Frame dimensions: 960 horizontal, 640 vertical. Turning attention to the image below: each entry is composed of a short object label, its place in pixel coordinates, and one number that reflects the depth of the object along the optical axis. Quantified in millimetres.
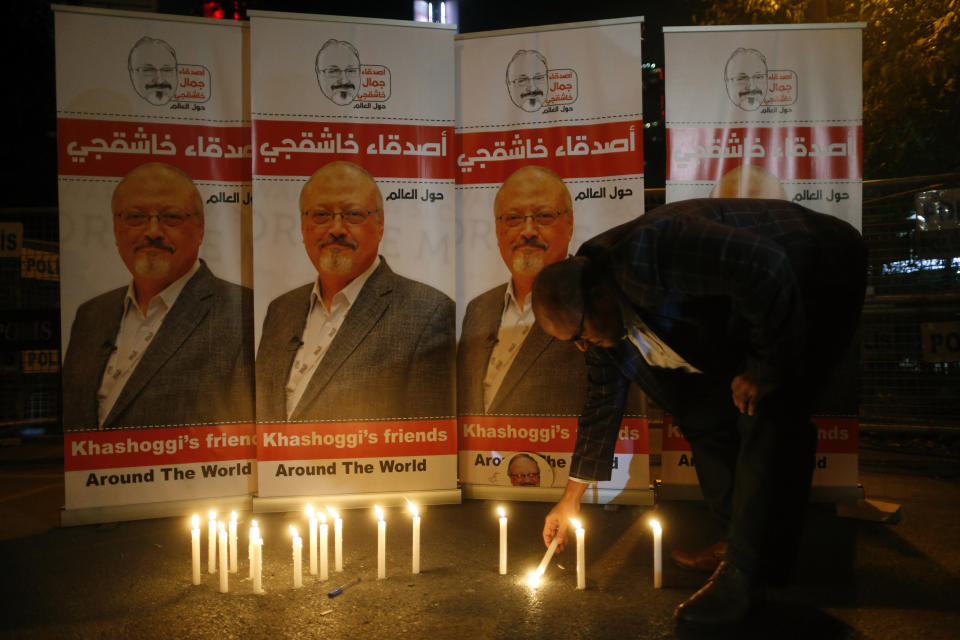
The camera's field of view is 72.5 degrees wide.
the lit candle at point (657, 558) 2812
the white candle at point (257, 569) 2828
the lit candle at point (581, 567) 2844
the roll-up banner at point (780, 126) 4188
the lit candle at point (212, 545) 3064
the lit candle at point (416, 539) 3026
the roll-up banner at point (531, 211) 4238
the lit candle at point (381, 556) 3018
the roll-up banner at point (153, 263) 4059
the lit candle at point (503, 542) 2976
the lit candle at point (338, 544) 3098
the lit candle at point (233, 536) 3061
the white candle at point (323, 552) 2996
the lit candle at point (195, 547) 2986
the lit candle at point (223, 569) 2912
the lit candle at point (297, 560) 2861
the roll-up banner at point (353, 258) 4188
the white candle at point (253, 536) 2816
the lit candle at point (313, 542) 3055
